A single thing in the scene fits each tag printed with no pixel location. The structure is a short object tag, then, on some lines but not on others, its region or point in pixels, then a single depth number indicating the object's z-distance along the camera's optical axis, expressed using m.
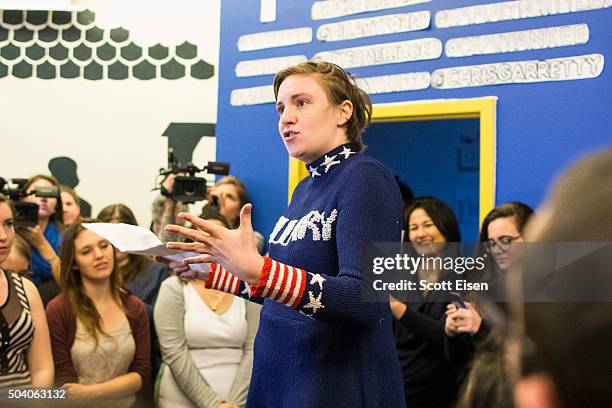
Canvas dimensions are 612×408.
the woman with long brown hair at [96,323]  2.76
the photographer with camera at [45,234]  3.28
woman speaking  1.31
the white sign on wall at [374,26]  3.94
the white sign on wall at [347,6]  4.04
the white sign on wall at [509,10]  3.46
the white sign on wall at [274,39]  4.40
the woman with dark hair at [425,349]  2.65
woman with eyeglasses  2.32
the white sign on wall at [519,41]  3.46
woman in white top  2.98
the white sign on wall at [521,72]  3.44
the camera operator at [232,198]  4.15
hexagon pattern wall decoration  5.13
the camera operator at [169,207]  3.65
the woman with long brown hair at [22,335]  2.36
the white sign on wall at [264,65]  4.45
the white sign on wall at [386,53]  3.90
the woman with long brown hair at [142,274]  3.41
